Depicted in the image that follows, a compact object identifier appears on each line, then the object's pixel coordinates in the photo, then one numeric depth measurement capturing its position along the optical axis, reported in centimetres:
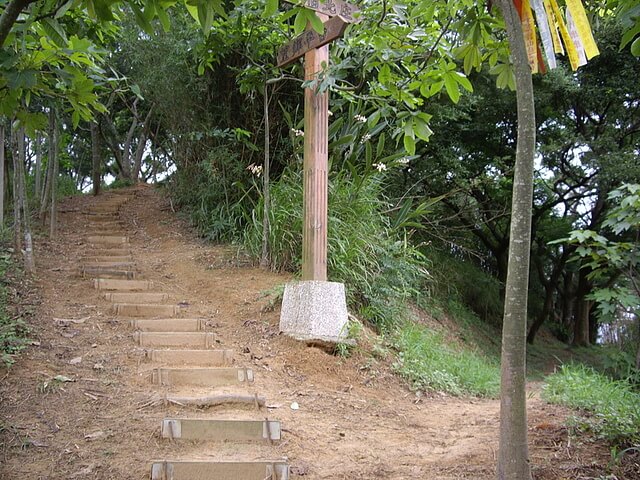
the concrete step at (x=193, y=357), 439
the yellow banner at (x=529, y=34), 247
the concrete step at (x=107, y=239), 838
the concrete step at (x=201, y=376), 402
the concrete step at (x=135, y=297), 568
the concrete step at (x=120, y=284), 607
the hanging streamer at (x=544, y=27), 242
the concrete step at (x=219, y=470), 277
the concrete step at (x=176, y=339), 471
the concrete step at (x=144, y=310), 535
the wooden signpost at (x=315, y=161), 494
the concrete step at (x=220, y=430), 324
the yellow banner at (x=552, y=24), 254
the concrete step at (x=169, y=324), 502
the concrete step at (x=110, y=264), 675
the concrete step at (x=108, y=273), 646
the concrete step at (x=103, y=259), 715
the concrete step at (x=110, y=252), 754
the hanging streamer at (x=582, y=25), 245
